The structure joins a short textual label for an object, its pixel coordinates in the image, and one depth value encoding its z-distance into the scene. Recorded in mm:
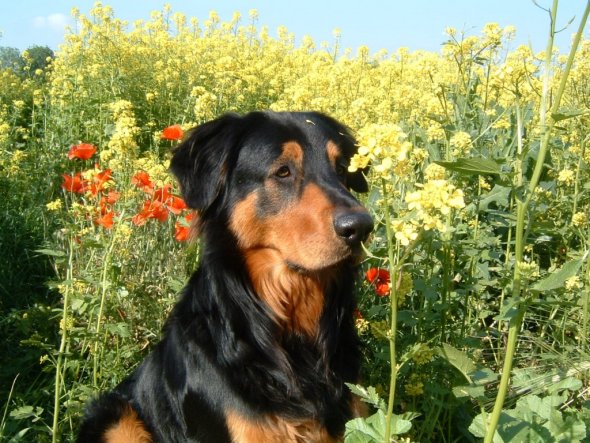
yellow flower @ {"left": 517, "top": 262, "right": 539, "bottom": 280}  1627
